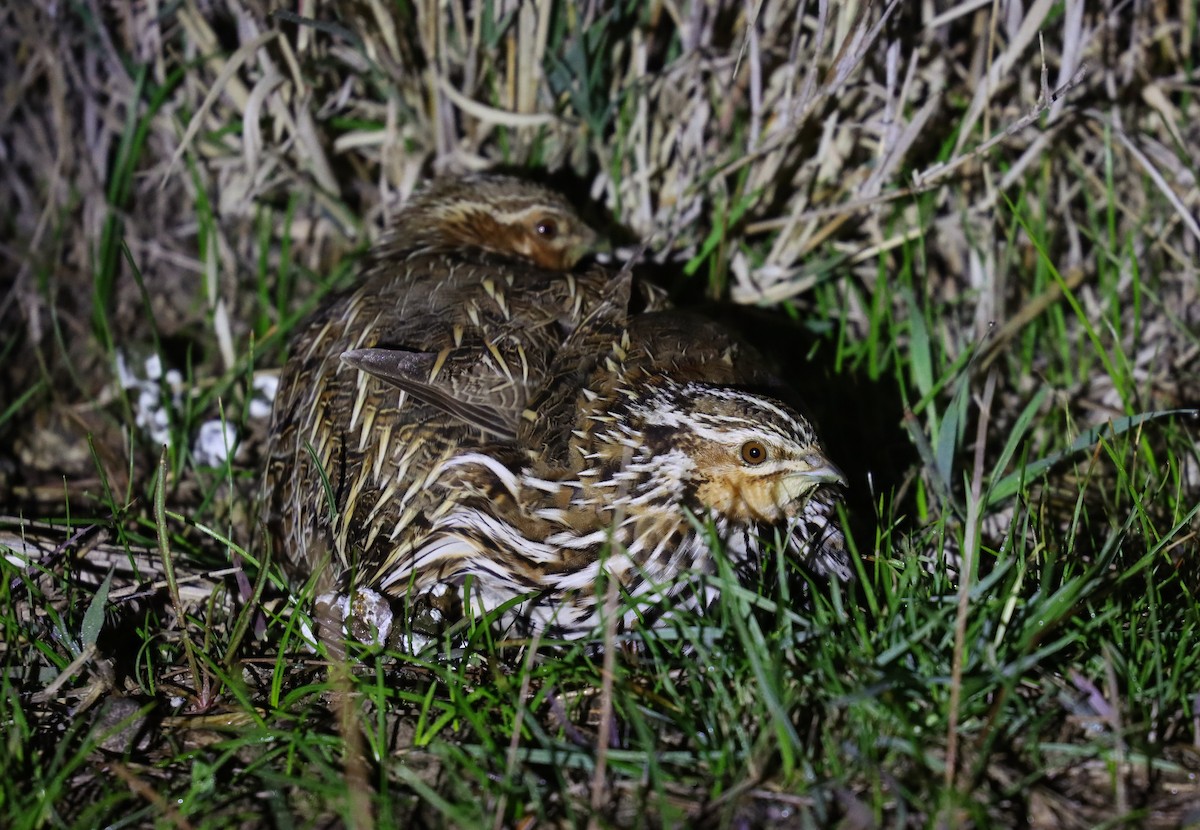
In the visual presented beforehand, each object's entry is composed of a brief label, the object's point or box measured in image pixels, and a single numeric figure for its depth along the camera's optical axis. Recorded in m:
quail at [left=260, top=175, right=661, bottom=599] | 3.32
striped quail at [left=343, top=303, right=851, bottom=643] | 3.01
